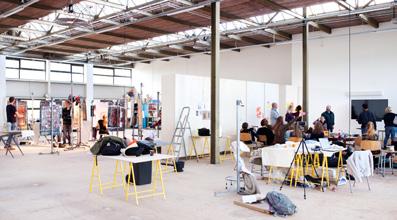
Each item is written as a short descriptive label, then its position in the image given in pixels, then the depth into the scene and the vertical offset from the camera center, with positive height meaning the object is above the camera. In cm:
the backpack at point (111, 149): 517 -52
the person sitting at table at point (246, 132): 923 -50
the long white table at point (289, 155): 569 -67
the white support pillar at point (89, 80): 1920 +167
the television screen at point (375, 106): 1122 +20
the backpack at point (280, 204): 442 -112
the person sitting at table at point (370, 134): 750 -44
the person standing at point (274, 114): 1098 -5
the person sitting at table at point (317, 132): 792 -42
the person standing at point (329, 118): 1096 -16
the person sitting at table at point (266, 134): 896 -54
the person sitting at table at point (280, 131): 863 -43
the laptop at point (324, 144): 616 -54
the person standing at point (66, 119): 1196 -23
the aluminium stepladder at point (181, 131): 909 -47
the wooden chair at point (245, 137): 921 -61
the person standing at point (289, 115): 1109 -9
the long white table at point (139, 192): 493 -117
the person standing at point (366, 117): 1035 -12
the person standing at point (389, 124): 967 -30
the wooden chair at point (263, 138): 903 -63
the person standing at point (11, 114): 1176 -7
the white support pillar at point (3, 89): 1583 +99
